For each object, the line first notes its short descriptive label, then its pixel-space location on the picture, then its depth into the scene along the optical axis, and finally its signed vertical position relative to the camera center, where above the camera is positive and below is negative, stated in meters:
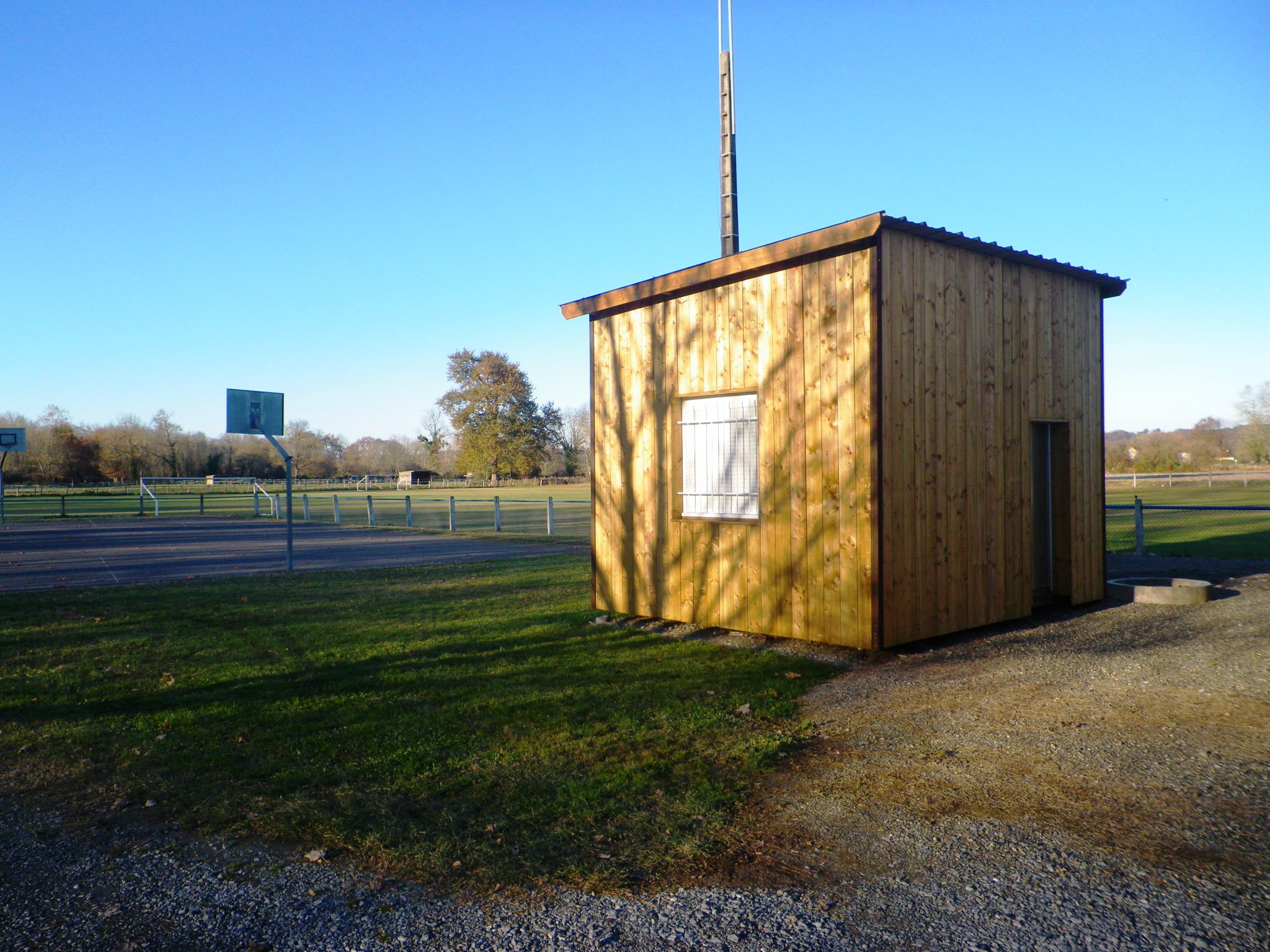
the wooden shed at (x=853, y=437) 6.98 +0.34
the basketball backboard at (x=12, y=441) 27.45 +1.33
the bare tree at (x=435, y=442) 79.38 +3.27
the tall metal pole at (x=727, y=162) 10.96 +4.10
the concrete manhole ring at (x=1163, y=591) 8.34 -1.26
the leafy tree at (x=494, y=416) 66.44 +4.79
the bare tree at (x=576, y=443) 75.94 +3.16
